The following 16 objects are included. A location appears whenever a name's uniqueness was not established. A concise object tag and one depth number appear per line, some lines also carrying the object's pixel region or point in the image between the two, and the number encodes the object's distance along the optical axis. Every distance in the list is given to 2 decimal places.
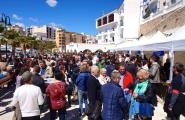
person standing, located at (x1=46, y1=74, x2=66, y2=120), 3.28
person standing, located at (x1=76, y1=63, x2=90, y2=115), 3.85
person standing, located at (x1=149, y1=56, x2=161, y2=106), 5.34
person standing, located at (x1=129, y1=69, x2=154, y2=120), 2.70
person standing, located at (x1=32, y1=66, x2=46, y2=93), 3.99
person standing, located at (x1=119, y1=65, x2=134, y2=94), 3.60
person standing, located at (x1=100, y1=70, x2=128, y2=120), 2.33
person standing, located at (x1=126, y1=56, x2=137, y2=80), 4.61
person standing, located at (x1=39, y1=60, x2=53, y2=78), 5.33
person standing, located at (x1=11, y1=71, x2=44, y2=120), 2.48
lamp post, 13.38
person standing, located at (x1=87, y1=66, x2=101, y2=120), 2.80
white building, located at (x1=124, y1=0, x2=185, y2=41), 10.31
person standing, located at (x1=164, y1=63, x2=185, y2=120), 3.08
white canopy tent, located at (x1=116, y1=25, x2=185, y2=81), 4.22
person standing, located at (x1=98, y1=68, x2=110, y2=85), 3.94
